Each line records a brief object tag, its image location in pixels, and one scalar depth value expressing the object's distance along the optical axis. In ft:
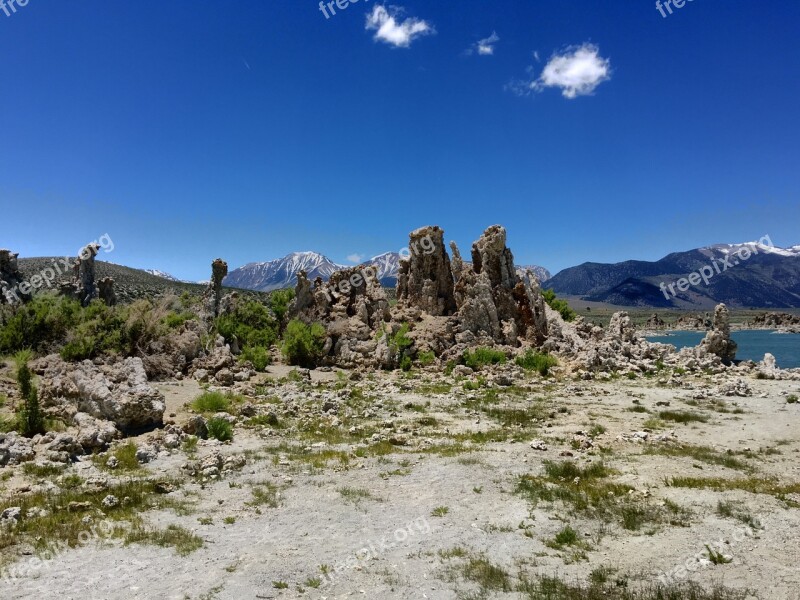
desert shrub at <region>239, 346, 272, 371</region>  86.94
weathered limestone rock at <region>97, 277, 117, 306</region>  101.24
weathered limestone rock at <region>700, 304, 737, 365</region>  107.65
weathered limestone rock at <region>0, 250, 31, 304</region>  82.68
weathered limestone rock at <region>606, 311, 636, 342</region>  115.14
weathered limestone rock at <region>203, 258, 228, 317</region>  104.32
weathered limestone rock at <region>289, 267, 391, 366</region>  97.60
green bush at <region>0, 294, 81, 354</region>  69.21
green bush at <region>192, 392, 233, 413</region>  55.98
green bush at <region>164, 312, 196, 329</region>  85.80
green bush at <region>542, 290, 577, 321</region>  125.59
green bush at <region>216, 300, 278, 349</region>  97.91
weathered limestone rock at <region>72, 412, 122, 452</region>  39.22
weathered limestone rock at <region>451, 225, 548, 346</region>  102.47
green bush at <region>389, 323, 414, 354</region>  94.89
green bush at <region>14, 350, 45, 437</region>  41.75
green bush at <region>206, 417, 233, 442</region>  44.84
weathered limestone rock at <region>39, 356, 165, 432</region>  44.60
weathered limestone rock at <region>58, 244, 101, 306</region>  96.32
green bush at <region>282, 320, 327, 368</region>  95.41
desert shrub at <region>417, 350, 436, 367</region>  94.73
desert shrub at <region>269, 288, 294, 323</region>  114.01
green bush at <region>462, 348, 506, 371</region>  92.89
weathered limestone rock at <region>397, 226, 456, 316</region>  110.32
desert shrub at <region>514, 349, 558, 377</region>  89.81
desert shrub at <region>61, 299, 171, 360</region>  69.58
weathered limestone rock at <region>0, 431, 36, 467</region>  35.19
